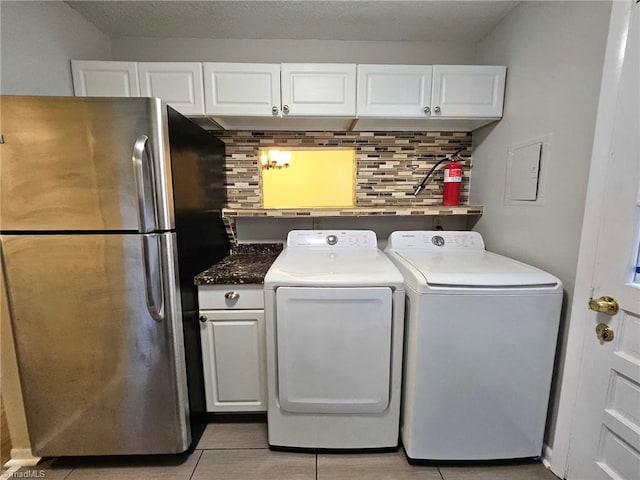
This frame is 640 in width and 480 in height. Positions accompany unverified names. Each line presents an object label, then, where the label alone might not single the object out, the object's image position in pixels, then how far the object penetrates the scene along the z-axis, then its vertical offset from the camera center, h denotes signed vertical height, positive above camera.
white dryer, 1.22 -0.70
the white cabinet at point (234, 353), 1.44 -0.82
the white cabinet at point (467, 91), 1.58 +0.65
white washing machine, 1.15 -0.69
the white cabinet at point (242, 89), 1.54 +0.65
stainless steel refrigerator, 1.08 -0.29
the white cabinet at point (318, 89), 1.55 +0.65
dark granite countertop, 1.41 -0.39
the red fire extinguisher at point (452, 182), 1.88 +0.14
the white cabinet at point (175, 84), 1.53 +0.67
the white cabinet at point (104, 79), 1.52 +0.69
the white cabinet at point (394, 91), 1.57 +0.65
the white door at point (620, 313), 0.92 -0.39
